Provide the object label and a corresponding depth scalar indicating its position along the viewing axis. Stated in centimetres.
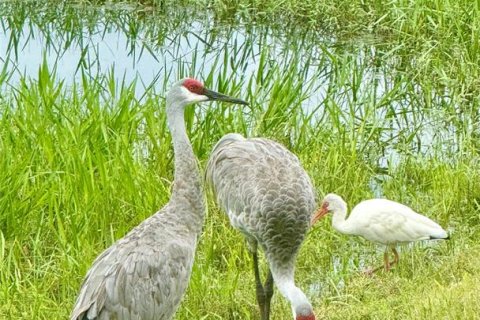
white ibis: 1230
